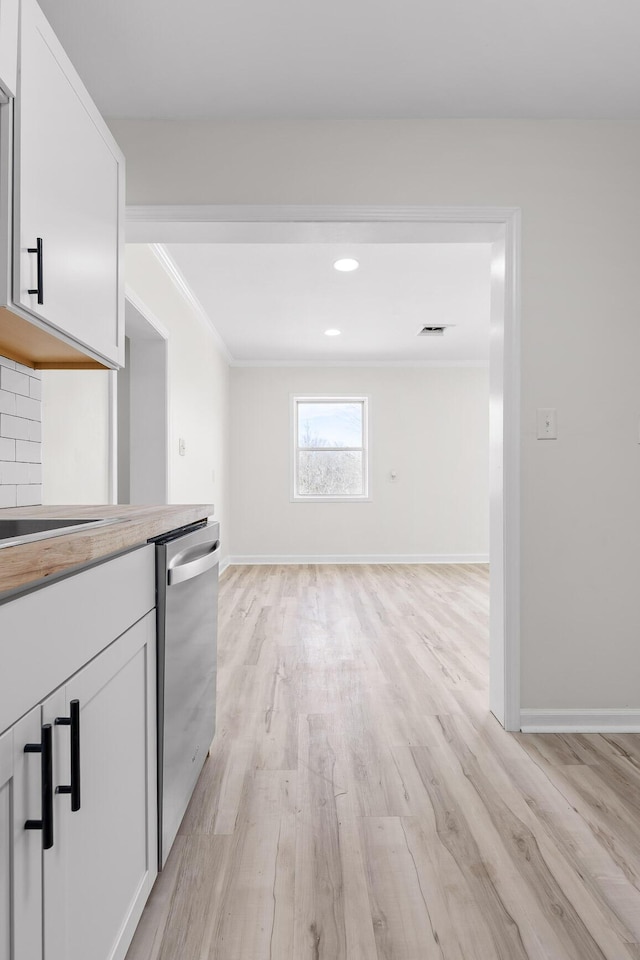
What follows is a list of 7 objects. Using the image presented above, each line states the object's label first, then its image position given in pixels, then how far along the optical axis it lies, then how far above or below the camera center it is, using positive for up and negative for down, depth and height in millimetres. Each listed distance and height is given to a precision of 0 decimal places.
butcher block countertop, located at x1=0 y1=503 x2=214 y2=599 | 670 -91
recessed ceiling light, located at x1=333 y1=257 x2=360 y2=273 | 3971 +1498
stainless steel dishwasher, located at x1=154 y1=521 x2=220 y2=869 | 1334 -463
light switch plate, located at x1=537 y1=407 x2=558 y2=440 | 2363 +225
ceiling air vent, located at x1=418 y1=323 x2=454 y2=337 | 5788 +1524
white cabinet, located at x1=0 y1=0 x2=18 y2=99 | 1188 +894
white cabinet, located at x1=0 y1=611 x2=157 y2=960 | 668 -476
